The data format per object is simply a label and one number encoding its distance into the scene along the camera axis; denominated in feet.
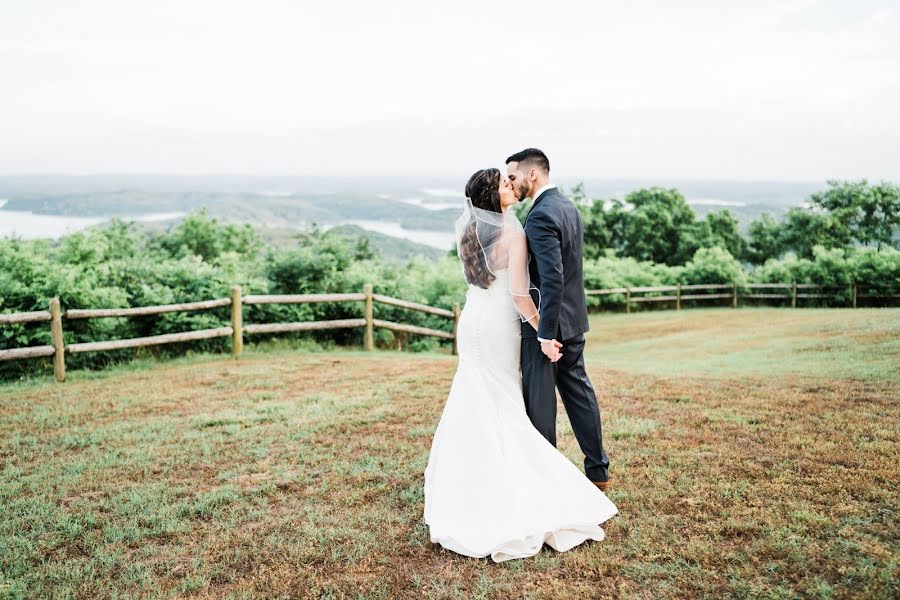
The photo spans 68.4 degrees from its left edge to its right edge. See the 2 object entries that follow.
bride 12.11
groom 12.71
